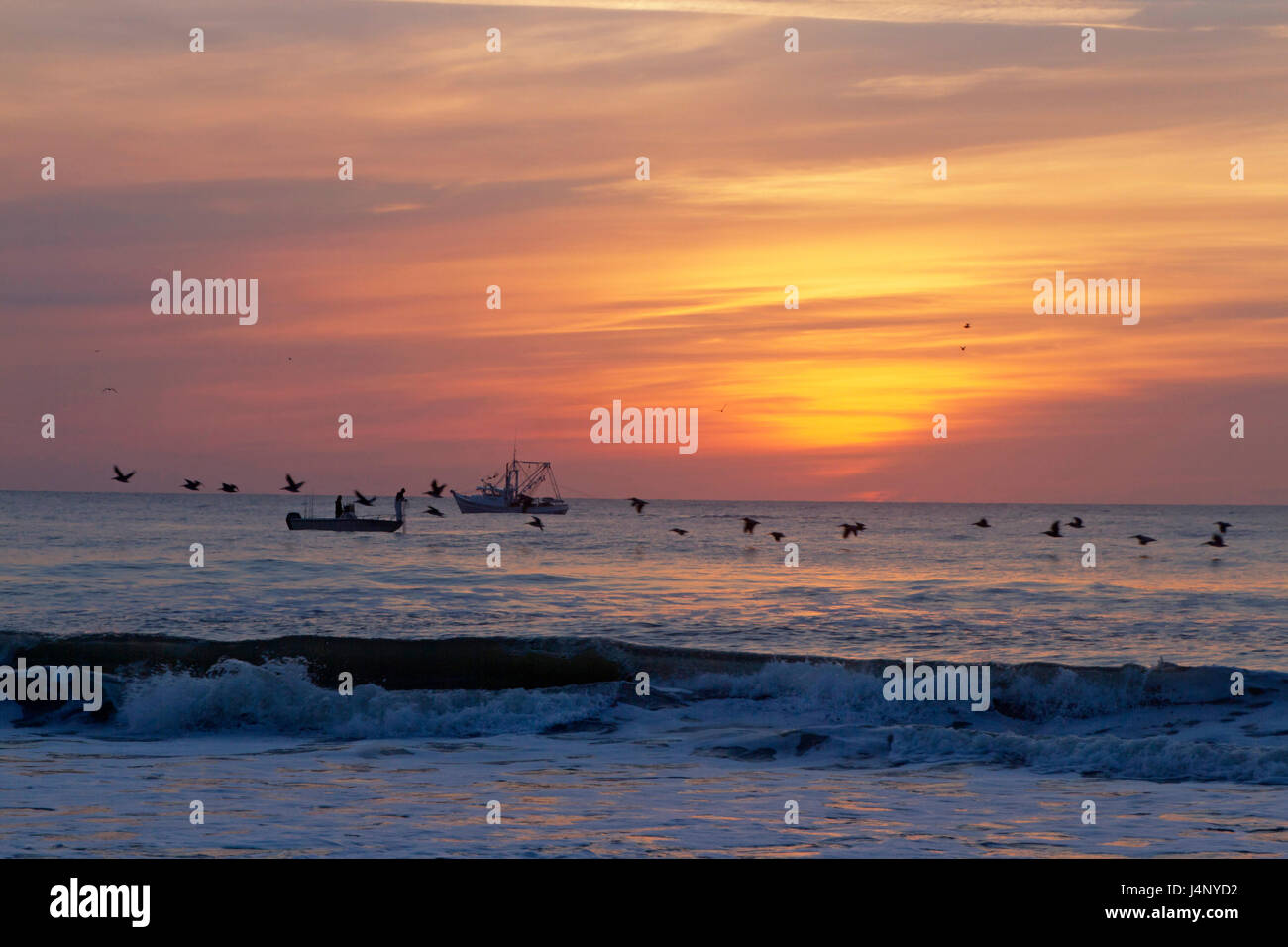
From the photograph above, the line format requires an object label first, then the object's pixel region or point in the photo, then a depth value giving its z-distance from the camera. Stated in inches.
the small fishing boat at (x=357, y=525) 3683.6
